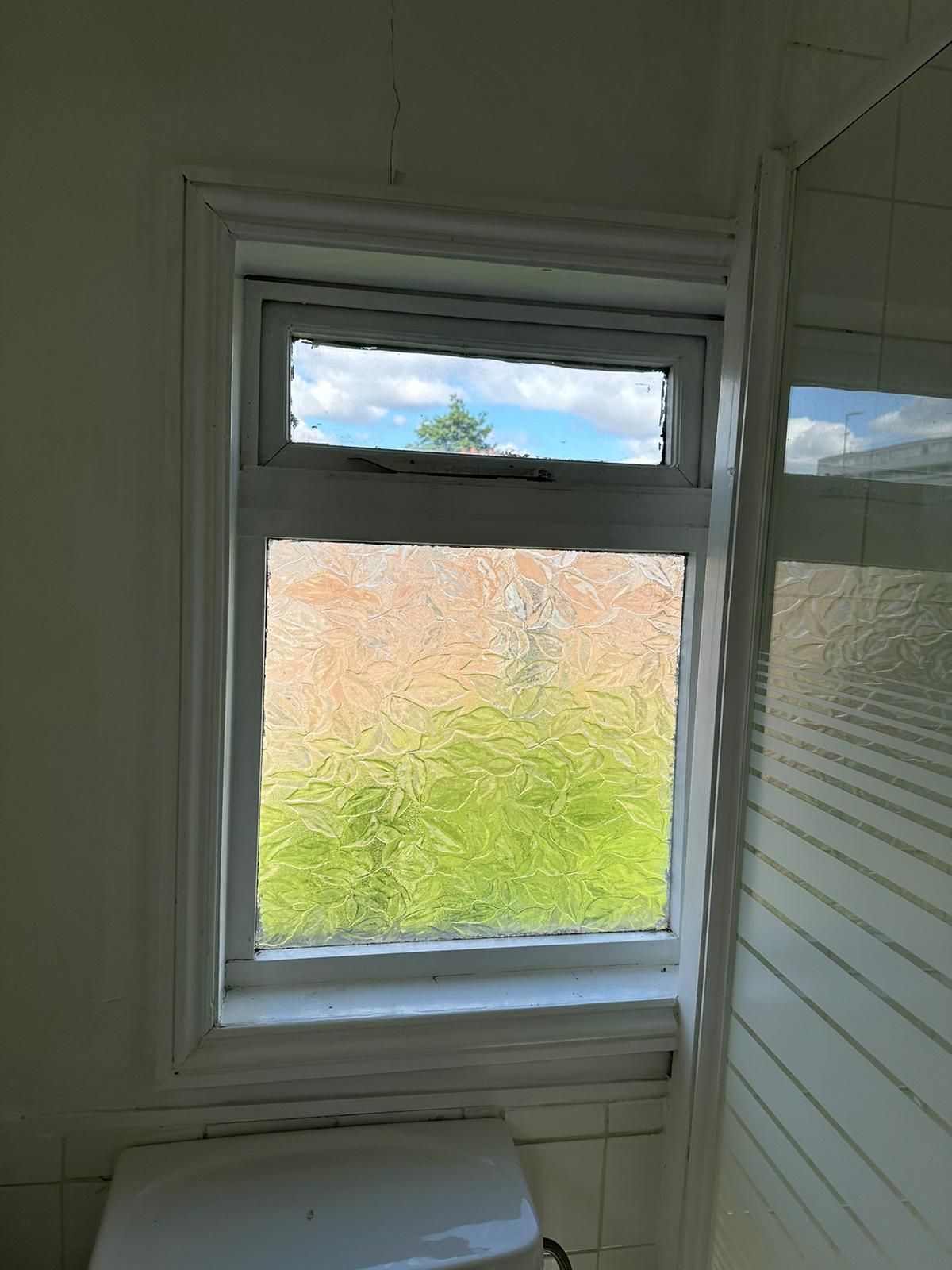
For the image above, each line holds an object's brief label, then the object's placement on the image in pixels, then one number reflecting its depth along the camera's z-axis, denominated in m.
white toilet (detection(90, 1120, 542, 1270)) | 0.86
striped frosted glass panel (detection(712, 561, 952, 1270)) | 0.66
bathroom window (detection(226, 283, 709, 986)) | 1.08
